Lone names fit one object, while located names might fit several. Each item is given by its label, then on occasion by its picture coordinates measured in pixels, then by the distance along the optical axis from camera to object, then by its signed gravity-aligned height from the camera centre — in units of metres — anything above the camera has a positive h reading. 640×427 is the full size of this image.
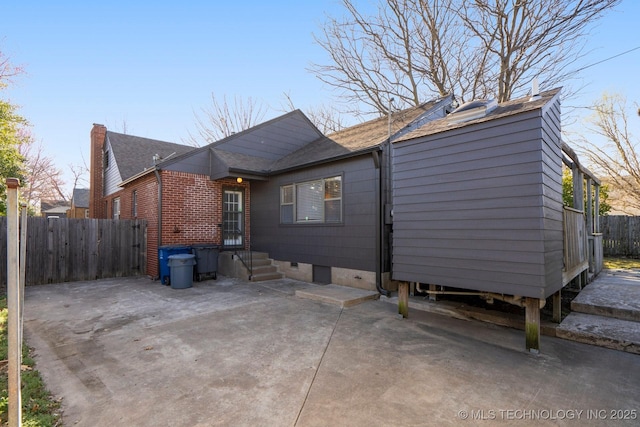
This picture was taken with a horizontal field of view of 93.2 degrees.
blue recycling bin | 8.25 -0.95
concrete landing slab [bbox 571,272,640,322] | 4.70 -1.39
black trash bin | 8.62 -1.04
